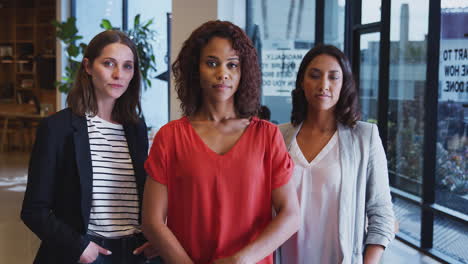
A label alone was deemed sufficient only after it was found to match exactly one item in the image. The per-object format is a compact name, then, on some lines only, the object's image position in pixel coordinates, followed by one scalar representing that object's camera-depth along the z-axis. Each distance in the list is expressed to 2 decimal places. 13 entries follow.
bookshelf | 11.90
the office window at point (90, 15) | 10.09
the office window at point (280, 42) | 6.42
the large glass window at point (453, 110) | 4.29
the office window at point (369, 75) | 5.73
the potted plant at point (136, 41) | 8.05
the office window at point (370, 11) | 5.48
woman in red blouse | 1.38
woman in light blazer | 1.69
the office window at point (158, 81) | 9.15
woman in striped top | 1.62
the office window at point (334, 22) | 6.01
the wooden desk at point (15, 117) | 10.12
